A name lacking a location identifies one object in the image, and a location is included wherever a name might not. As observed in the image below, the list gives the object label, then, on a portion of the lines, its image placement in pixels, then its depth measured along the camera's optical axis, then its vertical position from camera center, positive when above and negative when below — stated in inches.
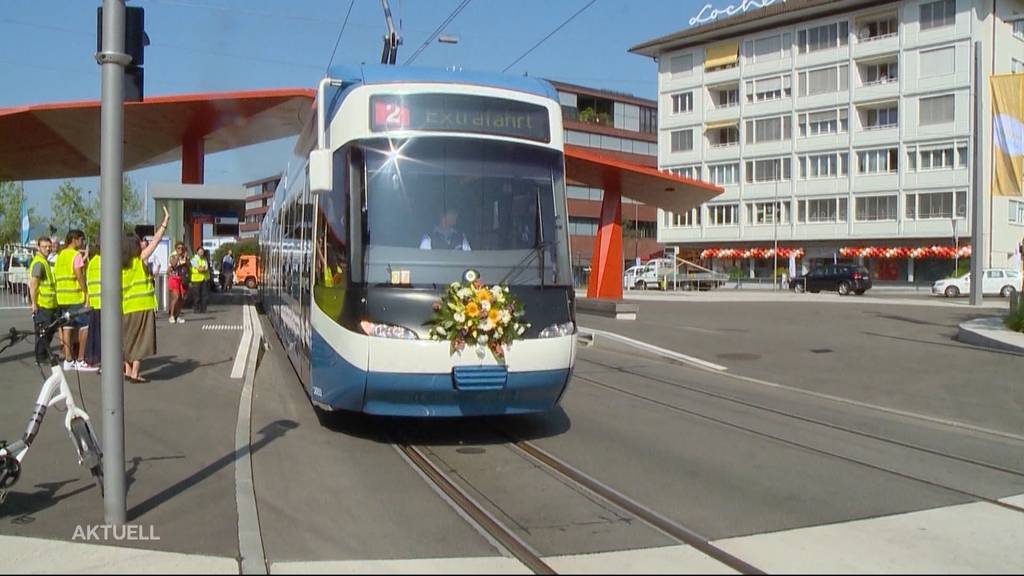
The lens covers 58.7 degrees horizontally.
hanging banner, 787.4 +121.3
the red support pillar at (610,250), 1056.2 +16.9
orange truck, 2235.9 -13.7
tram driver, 313.7 +9.5
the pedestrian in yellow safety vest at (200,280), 957.2 -16.4
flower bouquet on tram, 297.4 -17.8
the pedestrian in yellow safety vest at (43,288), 490.0 -12.5
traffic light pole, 211.0 +5.3
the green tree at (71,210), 2327.8 +141.8
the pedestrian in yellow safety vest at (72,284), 490.3 -10.4
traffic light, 221.6 +52.8
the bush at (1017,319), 777.6 -47.7
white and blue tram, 300.7 +10.3
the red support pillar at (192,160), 1236.5 +142.8
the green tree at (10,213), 2241.6 +128.2
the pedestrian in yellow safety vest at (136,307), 434.9 -20.6
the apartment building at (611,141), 3501.5 +490.3
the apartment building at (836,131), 2422.5 +395.2
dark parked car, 2006.6 -35.2
